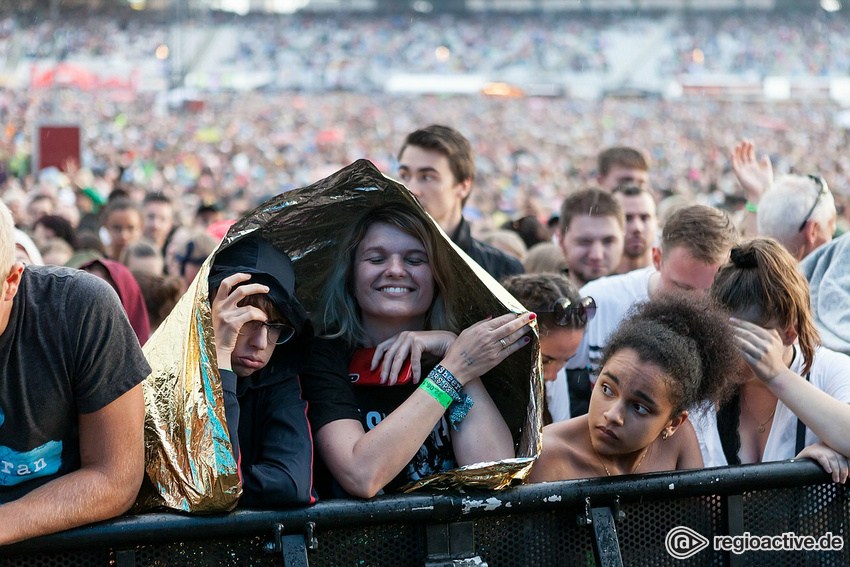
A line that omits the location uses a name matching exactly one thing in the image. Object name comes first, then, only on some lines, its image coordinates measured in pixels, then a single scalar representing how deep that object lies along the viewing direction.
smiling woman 1.90
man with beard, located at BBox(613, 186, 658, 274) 4.63
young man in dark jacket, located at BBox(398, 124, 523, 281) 4.00
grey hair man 3.28
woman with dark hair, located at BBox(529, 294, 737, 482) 2.03
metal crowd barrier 1.60
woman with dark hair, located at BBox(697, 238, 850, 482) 2.06
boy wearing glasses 1.80
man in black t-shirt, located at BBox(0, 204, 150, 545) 1.61
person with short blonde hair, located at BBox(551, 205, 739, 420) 3.03
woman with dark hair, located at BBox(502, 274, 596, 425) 2.75
